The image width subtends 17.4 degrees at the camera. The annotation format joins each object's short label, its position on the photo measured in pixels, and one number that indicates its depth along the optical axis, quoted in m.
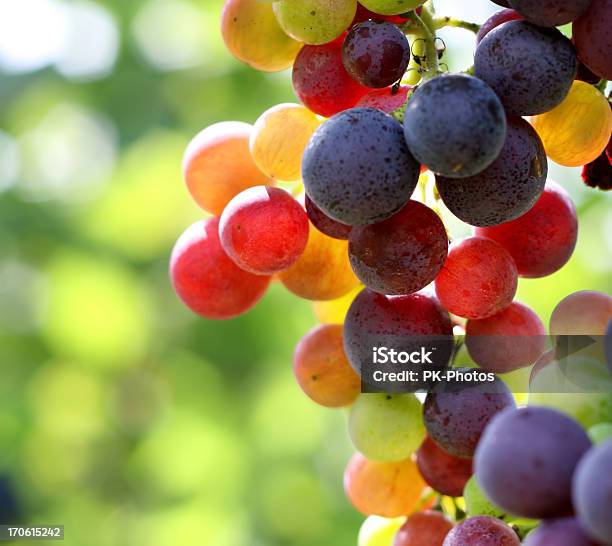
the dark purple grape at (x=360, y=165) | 0.29
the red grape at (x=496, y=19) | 0.31
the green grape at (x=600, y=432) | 0.27
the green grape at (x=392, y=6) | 0.31
